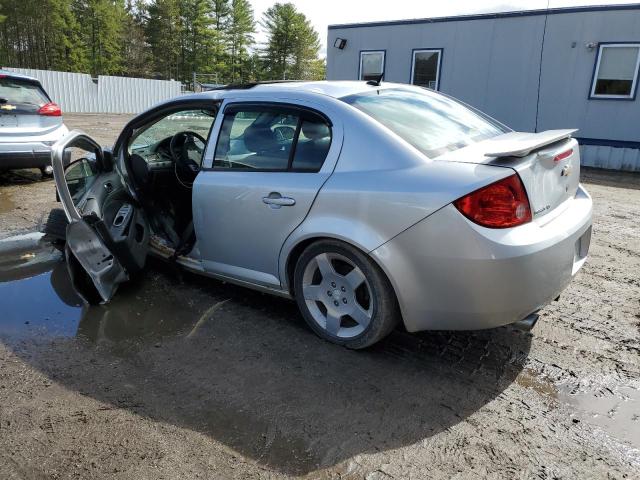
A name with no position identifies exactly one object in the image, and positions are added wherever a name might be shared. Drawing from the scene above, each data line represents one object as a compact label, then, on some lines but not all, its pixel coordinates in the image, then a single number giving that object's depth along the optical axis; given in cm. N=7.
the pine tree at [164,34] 5288
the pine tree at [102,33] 4794
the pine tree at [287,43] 5788
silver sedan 251
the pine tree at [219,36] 5625
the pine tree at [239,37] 5809
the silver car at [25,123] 707
